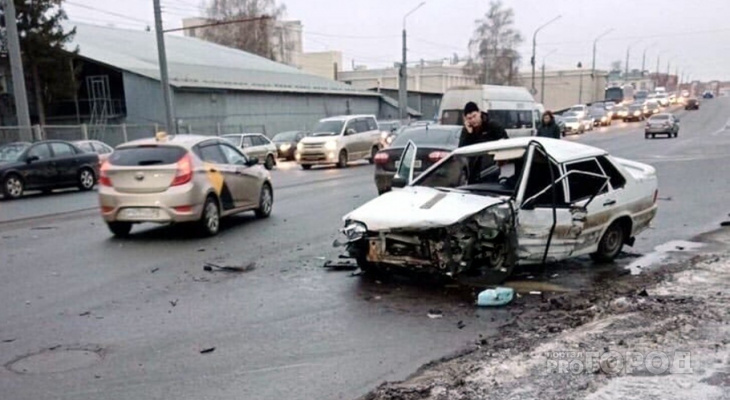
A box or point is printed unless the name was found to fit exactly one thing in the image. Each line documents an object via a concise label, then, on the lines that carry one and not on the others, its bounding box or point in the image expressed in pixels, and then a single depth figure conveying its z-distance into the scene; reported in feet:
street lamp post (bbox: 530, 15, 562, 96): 189.06
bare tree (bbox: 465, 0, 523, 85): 252.01
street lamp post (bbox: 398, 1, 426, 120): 134.41
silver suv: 81.20
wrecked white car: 21.39
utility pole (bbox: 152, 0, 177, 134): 88.89
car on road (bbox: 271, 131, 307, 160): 105.29
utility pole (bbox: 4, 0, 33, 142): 73.10
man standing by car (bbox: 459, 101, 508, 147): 28.81
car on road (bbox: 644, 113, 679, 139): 125.39
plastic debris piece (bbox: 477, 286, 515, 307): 20.17
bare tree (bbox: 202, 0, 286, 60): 231.09
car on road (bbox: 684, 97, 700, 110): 260.01
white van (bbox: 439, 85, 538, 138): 87.51
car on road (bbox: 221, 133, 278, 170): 89.86
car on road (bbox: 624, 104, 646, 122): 215.92
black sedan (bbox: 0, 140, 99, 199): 58.37
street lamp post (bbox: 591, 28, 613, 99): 243.70
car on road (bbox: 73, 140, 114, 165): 70.16
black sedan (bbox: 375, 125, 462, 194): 42.83
